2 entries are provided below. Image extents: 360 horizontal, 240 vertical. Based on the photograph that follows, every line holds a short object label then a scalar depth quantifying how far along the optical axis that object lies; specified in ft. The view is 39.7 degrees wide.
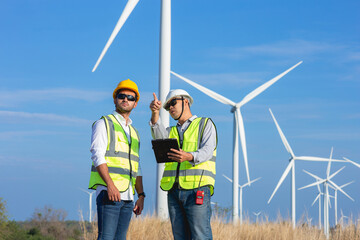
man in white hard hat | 20.59
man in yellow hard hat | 19.06
